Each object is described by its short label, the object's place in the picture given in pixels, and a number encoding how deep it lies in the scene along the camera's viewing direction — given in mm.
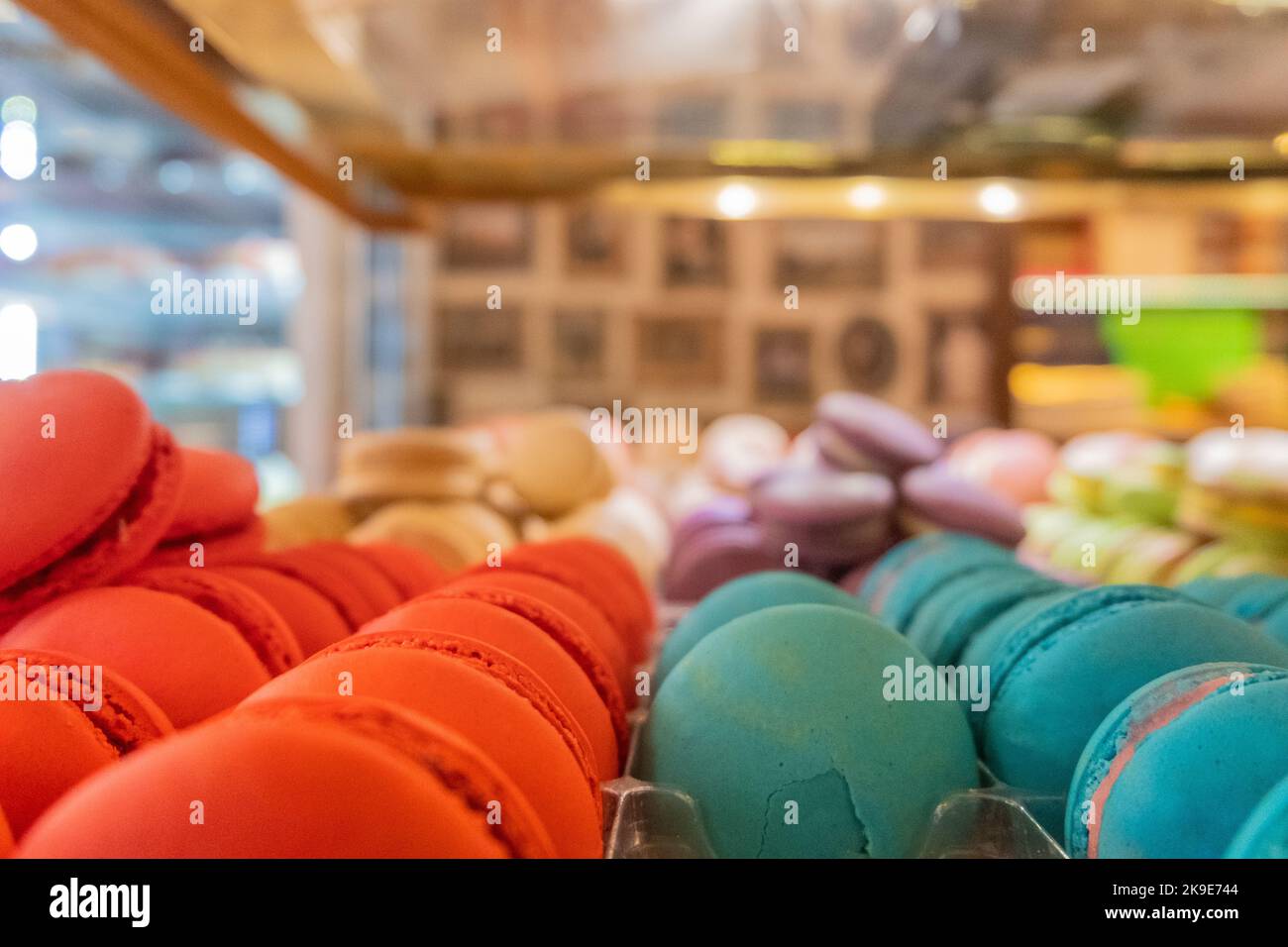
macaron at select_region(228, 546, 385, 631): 214
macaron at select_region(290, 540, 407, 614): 225
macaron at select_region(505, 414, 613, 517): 383
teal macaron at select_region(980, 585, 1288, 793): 159
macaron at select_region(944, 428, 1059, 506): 460
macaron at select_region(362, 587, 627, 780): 157
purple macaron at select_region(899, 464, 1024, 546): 314
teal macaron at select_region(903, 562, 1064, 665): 206
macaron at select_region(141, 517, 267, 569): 211
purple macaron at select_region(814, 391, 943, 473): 345
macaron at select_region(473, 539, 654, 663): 229
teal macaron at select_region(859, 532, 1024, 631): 243
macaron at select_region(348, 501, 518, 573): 311
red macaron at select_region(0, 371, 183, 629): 168
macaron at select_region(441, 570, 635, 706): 194
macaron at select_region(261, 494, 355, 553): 294
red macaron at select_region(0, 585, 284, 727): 160
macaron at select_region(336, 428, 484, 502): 349
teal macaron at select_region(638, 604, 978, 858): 145
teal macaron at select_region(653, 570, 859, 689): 211
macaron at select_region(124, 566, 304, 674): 181
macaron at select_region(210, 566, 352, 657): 196
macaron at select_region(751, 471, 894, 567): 321
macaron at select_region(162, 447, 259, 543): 213
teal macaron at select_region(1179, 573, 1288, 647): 196
